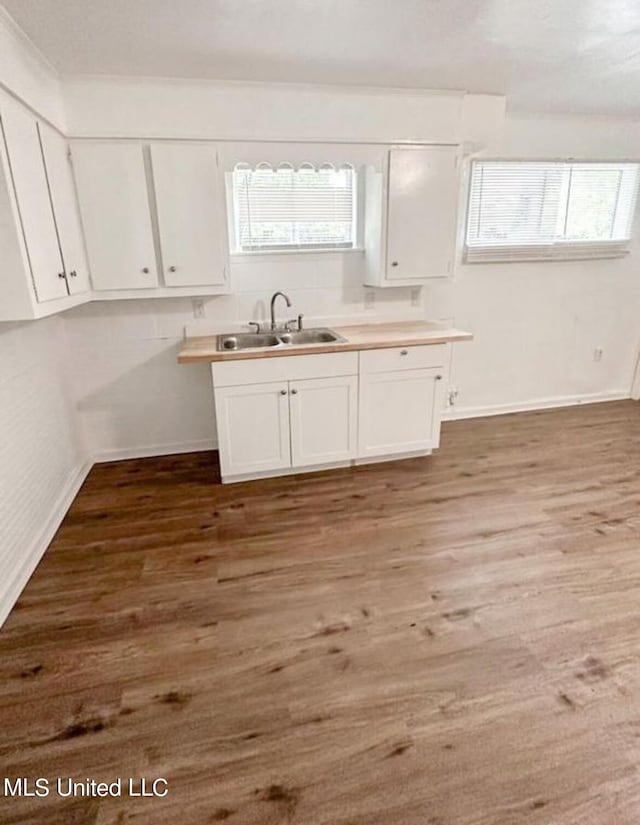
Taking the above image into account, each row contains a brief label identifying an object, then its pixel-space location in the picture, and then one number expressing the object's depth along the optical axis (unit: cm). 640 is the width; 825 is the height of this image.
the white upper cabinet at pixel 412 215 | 310
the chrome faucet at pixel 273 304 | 320
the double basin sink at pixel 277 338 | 320
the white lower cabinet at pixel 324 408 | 292
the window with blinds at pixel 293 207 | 319
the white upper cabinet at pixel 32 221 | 193
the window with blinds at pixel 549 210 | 374
